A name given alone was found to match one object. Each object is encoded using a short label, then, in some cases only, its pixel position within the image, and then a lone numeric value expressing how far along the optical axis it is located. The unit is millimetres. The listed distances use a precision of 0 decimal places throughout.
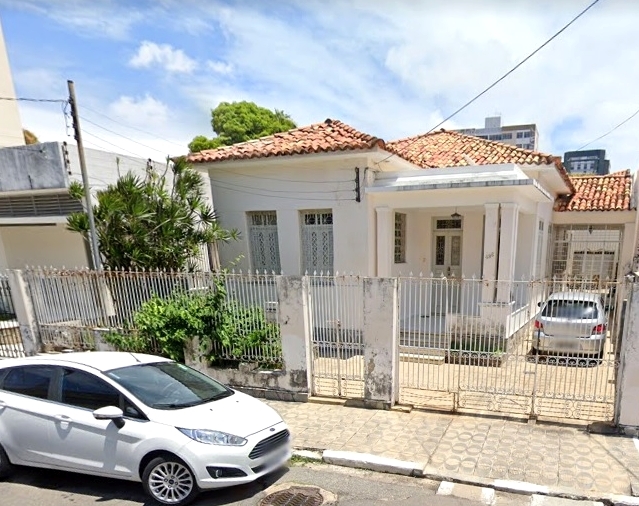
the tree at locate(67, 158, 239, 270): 7773
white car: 3553
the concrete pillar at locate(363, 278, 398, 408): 5414
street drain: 3666
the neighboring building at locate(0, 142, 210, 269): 8805
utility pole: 7645
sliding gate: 4945
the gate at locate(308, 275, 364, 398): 5996
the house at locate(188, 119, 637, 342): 8109
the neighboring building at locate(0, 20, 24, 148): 14766
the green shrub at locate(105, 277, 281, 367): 6309
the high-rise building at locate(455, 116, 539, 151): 57281
